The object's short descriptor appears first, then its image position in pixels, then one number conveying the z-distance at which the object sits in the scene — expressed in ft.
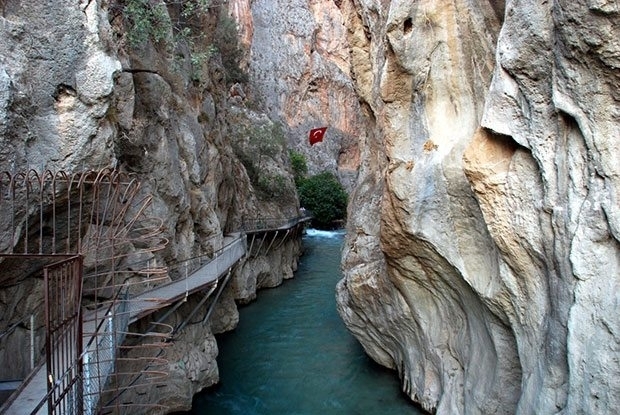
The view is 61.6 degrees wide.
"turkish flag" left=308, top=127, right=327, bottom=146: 149.42
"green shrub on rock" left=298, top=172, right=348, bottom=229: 142.72
